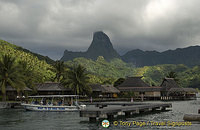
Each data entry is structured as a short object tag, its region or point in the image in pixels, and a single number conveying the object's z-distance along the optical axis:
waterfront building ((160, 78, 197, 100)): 97.62
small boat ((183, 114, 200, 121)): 27.26
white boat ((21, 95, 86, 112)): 43.41
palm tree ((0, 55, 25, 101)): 60.56
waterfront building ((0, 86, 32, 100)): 68.56
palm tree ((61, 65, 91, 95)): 77.30
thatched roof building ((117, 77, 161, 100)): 97.64
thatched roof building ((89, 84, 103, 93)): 86.88
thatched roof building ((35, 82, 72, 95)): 74.88
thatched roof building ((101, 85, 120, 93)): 91.89
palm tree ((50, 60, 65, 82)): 90.94
